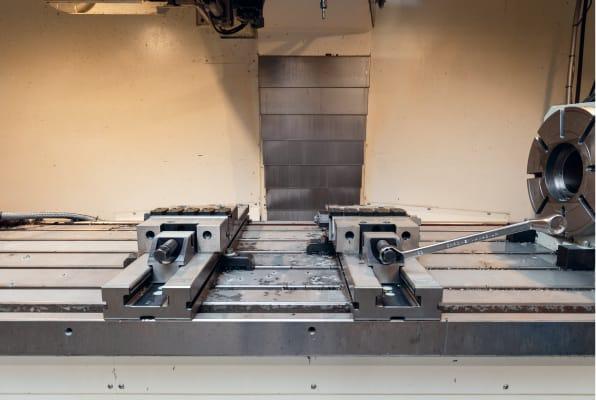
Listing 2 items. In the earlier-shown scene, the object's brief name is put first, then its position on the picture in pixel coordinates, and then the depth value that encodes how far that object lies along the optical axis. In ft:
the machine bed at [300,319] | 1.63
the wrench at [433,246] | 1.89
